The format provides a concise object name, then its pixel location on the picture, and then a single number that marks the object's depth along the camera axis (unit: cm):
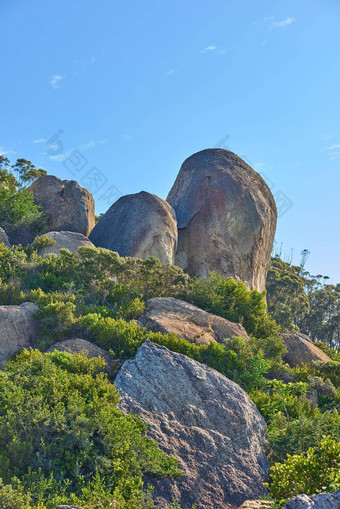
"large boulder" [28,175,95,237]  2119
